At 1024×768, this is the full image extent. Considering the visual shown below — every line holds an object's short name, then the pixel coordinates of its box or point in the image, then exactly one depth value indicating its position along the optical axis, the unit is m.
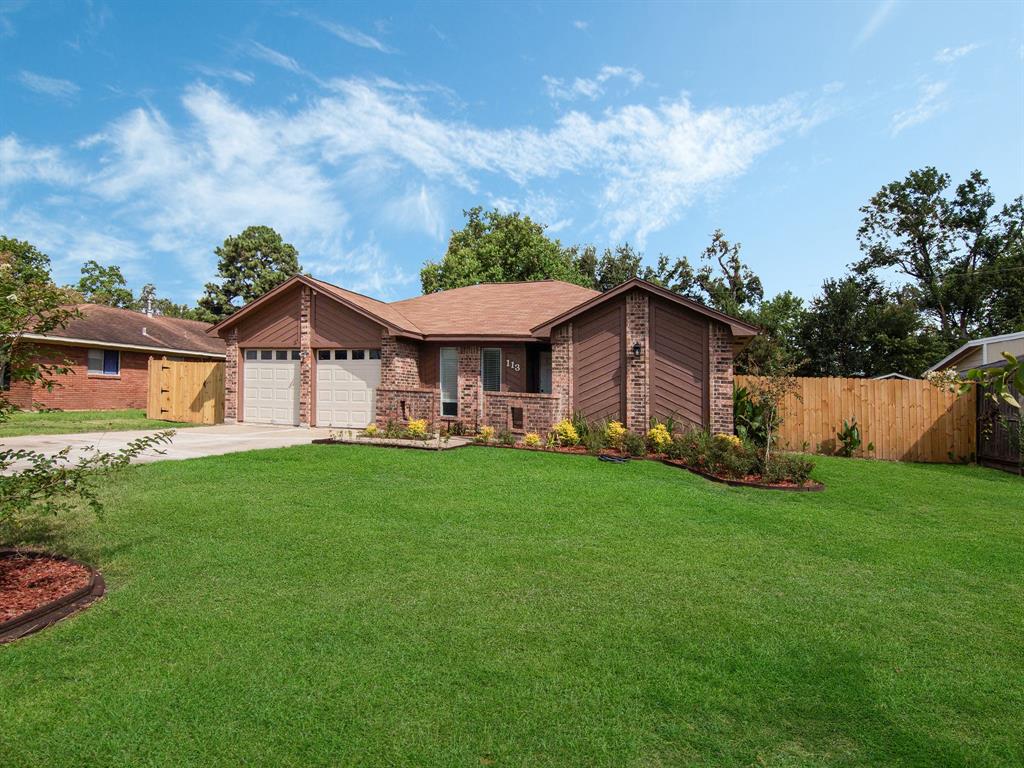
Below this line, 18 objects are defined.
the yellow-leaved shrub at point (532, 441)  12.59
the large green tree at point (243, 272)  41.28
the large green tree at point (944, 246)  31.44
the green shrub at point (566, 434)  12.66
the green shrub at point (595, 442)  12.06
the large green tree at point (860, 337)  26.03
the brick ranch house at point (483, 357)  13.13
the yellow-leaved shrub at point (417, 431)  12.74
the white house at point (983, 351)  16.66
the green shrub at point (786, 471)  8.97
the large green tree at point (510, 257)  33.47
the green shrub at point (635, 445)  11.57
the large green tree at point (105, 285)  45.57
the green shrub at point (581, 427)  12.89
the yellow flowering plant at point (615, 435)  12.06
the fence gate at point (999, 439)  11.27
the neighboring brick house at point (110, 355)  20.30
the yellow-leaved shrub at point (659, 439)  11.66
